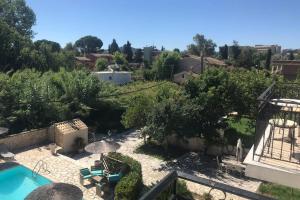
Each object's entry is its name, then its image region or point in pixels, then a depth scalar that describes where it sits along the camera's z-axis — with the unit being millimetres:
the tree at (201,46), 79879
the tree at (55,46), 65307
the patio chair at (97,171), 11982
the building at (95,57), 70881
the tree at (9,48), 32281
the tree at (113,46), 94753
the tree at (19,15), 47423
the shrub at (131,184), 10242
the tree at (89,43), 108907
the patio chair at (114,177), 11551
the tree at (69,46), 91762
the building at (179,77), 42088
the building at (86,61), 62495
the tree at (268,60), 51007
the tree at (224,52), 73294
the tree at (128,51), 76621
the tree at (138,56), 76685
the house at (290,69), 38715
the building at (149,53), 75637
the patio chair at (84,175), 11810
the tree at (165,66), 47560
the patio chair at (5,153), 13556
